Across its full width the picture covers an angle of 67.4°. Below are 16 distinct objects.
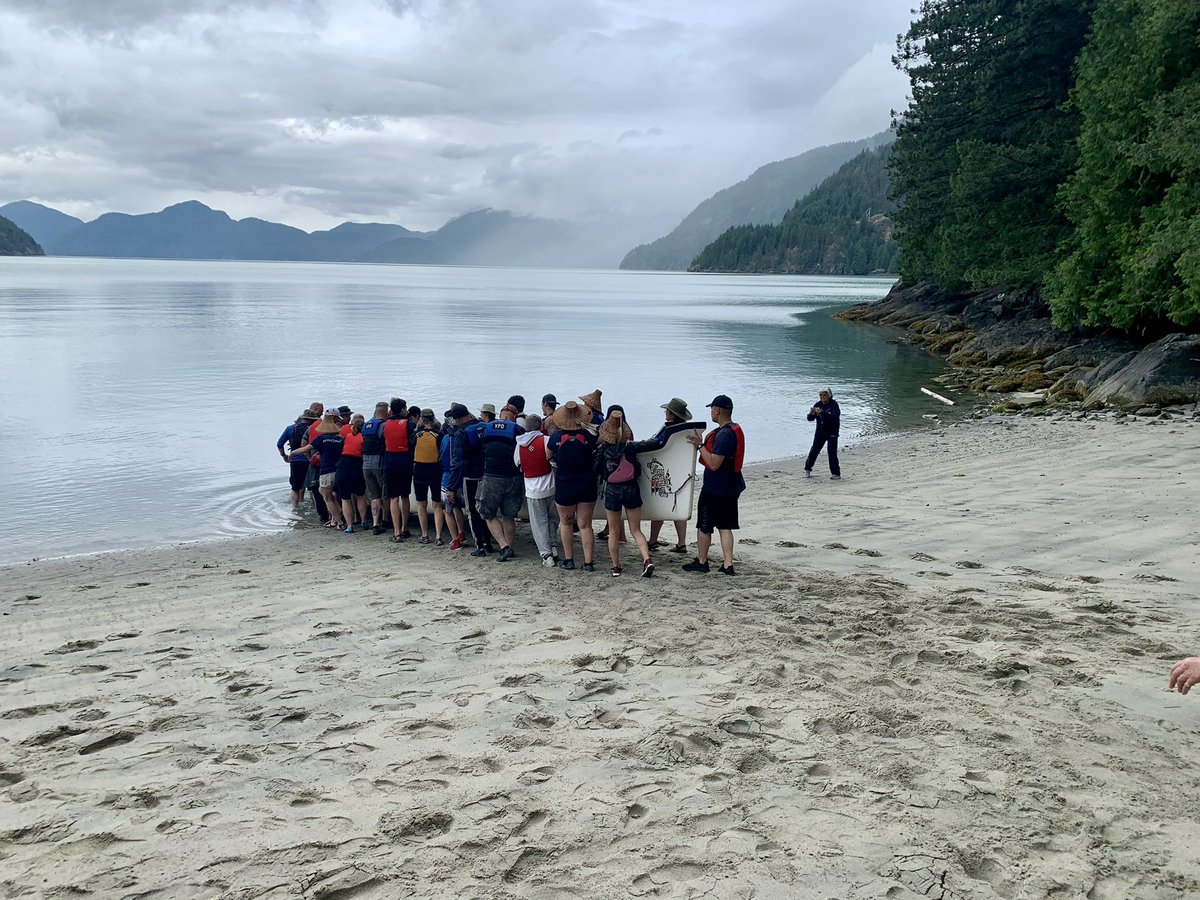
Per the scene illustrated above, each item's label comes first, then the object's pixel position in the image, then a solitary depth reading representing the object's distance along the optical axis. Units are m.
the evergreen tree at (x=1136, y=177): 21.73
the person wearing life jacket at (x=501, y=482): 11.05
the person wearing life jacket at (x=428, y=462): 12.12
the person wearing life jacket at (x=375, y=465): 12.87
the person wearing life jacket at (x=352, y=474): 13.09
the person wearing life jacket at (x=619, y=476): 10.18
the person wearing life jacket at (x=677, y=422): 10.18
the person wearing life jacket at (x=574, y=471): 10.12
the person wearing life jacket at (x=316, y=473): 14.22
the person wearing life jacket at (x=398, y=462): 12.40
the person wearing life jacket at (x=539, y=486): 10.55
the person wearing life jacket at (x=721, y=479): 9.65
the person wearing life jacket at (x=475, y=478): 11.34
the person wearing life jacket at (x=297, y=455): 15.38
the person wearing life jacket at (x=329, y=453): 13.76
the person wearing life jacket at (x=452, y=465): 11.39
